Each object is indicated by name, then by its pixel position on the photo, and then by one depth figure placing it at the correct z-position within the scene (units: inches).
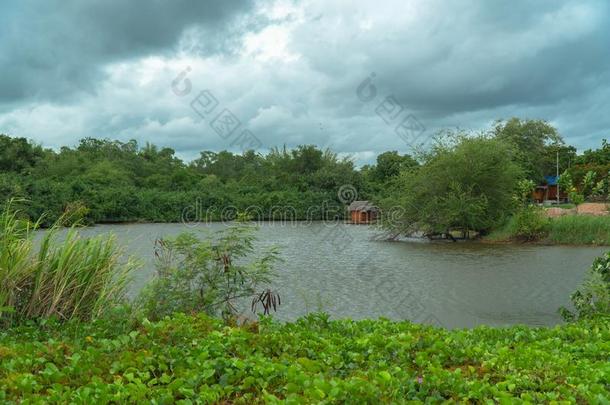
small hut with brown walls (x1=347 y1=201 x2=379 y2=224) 1322.6
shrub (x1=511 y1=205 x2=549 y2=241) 788.0
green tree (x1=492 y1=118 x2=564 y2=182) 1932.8
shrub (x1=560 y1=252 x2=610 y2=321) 231.3
